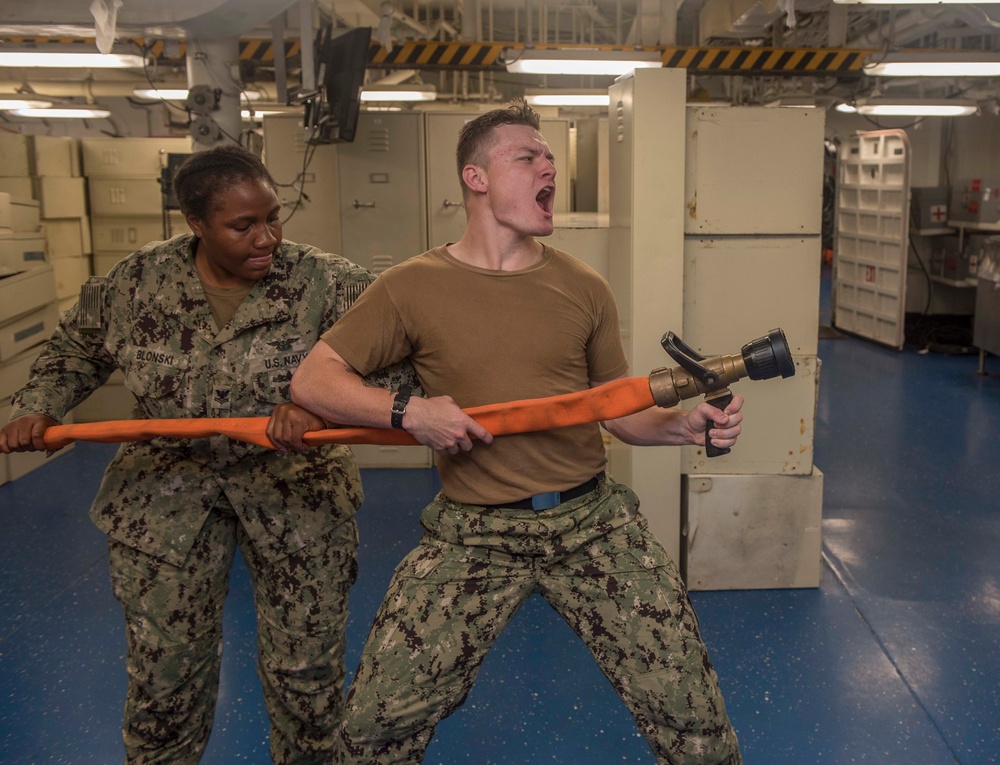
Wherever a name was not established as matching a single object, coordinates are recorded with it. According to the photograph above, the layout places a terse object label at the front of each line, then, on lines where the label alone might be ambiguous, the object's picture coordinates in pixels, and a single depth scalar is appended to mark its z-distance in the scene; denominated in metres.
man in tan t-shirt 1.99
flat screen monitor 5.13
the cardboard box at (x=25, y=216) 6.44
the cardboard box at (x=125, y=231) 7.86
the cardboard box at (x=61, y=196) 7.18
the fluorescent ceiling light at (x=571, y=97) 8.76
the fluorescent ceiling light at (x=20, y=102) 8.83
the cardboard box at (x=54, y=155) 7.11
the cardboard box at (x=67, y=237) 7.41
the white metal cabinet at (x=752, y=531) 4.12
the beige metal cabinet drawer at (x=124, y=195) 7.75
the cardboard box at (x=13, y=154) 6.85
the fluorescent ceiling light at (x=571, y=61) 6.70
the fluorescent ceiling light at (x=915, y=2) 5.02
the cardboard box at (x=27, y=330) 6.12
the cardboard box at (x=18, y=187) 6.87
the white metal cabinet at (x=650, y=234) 3.78
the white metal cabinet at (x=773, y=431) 4.07
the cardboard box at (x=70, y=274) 7.53
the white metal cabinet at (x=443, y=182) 6.08
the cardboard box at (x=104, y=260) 7.96
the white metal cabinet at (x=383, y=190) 6.02
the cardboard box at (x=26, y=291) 6.06
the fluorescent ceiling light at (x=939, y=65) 7.34
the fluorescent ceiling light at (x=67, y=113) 9.94
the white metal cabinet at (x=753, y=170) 3.84
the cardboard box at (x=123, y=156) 7.73
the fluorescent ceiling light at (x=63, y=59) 5.74
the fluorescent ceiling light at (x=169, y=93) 9.24
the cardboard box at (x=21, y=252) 6.05
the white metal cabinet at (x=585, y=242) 4.57
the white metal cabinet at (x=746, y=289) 3.97
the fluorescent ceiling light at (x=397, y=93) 8.24
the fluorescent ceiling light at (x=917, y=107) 9.98
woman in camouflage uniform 2.29
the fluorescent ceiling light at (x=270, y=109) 10.53
